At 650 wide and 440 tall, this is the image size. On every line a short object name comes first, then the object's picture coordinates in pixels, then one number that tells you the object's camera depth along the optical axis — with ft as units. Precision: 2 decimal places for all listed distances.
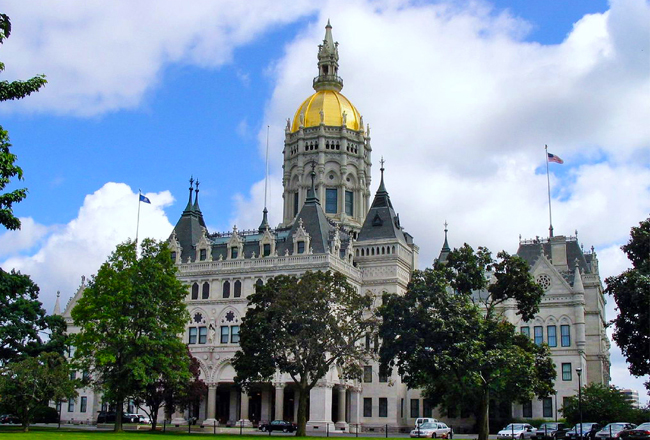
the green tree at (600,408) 227.20
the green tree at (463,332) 182.29
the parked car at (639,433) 158.71
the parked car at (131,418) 290.31
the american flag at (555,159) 282.36
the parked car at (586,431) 197.57
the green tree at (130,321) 211.61
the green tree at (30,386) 213.05
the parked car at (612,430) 185.37
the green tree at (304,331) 202.69
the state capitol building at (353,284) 287.07
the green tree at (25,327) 287.69
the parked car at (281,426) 258.16
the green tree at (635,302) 169.07
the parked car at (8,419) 287.26
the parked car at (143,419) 296.77
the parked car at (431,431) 229.31
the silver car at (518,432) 222.69
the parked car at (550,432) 213.46
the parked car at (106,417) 285.64
